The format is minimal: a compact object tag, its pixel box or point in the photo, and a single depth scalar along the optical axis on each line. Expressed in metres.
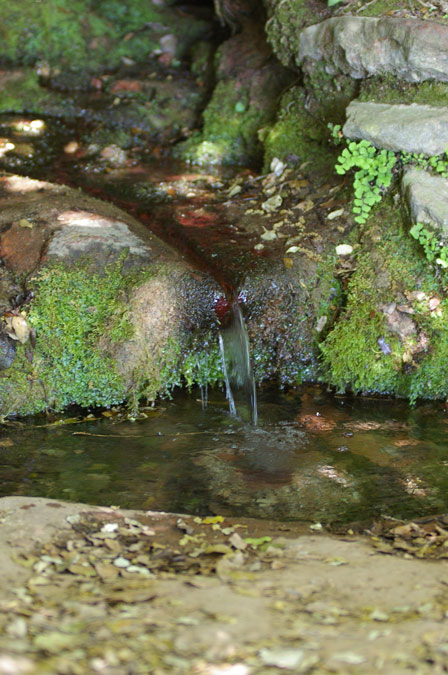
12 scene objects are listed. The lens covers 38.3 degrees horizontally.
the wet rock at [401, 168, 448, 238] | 5.16
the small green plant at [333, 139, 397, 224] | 5.61
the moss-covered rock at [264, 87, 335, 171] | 6.79
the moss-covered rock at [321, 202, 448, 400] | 5.27
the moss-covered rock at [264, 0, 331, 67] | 6.73
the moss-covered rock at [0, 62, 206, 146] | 8.71
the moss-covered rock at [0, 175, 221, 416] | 5.11
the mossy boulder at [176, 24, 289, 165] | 7.98
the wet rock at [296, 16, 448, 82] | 5.68
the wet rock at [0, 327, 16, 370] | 5.03
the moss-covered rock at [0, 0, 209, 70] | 9.87
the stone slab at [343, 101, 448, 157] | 5.43
